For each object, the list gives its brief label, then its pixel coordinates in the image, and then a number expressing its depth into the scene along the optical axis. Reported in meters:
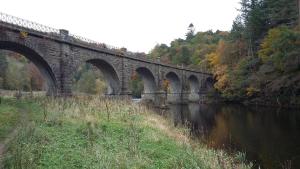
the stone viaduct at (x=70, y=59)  15.32
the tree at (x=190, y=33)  91.67
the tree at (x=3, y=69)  37.88
